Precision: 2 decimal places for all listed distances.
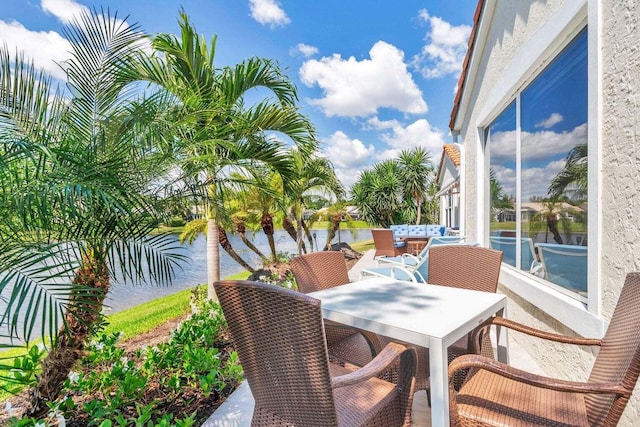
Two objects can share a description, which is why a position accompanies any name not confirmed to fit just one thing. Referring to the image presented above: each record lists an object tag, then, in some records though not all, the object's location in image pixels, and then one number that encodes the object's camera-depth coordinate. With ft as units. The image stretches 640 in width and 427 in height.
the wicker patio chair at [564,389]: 4.50
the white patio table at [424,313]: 5.57
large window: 9.10
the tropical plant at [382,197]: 76.28
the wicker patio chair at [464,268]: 9.91
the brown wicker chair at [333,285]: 8.41
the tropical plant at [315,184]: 30.81
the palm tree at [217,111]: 11.68
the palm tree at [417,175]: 76.28
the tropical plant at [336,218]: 40.71
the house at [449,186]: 35.12
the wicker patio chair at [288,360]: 4.32
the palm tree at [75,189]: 5.98
